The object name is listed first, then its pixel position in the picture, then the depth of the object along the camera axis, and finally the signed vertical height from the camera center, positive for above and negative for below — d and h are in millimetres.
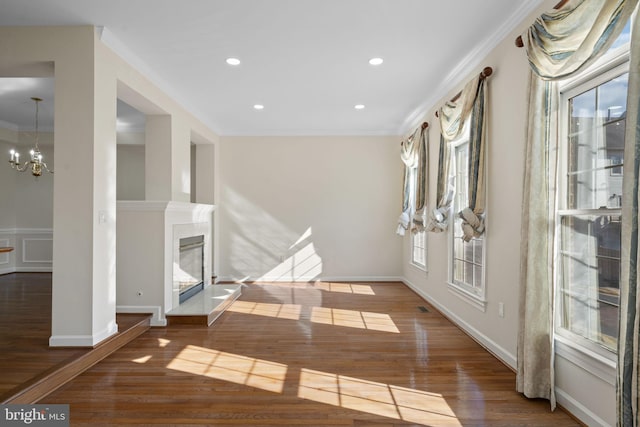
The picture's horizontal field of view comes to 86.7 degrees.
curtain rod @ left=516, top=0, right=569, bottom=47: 2205 +1365
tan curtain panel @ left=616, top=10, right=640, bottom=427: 1562 -203
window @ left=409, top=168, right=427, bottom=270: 5609 -562
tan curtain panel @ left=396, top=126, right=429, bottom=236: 5195 +569
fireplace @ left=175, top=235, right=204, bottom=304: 4656 -856
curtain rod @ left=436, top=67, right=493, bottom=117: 3216 +1337
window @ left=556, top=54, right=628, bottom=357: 2027 +48
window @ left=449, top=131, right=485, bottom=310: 3826 -398
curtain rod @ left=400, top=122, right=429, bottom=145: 5086 +1308
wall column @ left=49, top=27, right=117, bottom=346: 3045 +151
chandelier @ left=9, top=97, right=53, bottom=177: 4785 +650
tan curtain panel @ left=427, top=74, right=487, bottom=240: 3248 +767
